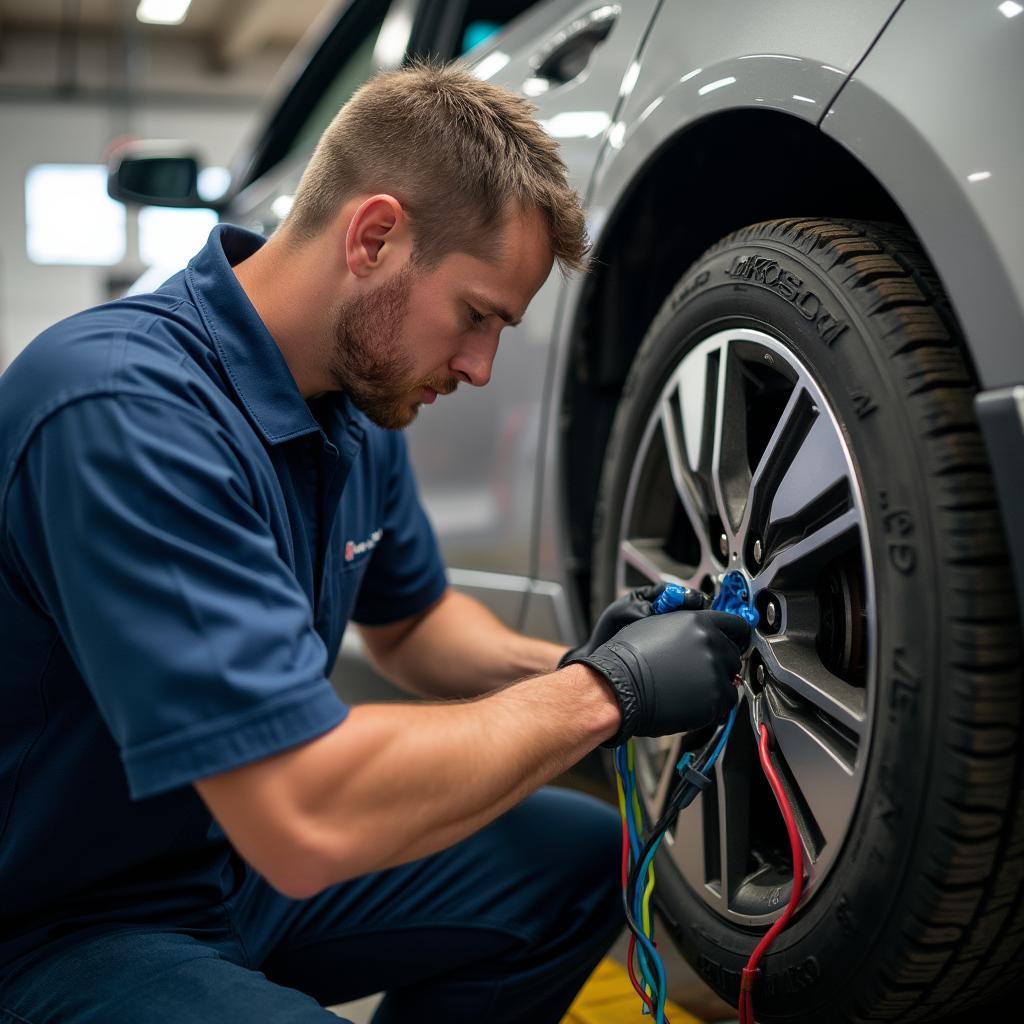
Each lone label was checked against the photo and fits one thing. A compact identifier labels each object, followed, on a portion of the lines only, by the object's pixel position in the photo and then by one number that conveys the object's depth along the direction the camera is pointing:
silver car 0.90
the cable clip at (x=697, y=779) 1.18
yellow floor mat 1.52
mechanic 0.98
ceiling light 11.06
